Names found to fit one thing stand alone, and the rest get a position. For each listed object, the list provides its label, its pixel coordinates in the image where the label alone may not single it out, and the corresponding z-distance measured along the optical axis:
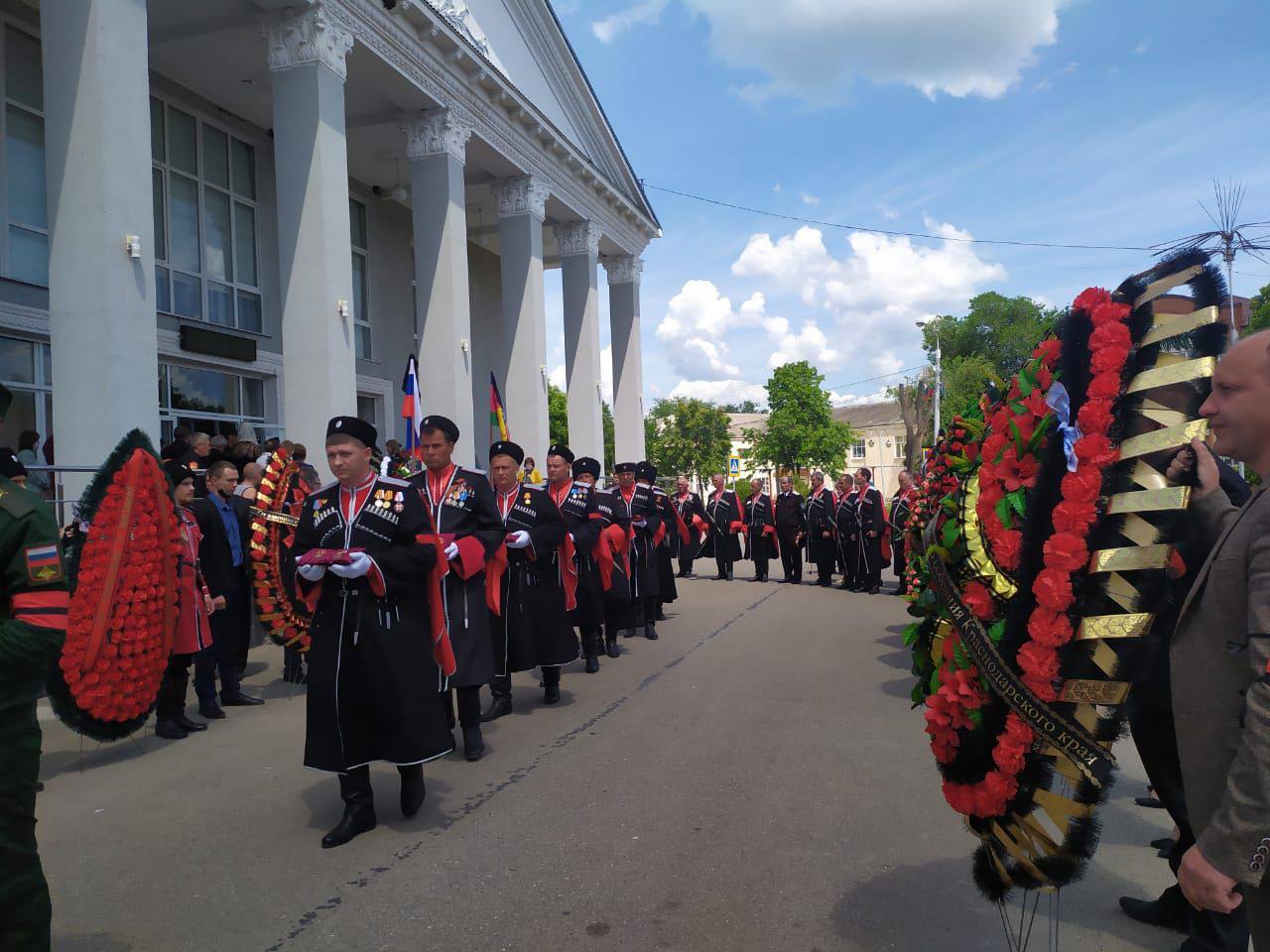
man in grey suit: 1.84
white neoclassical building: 9.99
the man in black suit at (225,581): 7.33
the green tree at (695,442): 63.56
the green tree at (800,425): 56.16
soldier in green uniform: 2.74
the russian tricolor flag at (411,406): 10.06
